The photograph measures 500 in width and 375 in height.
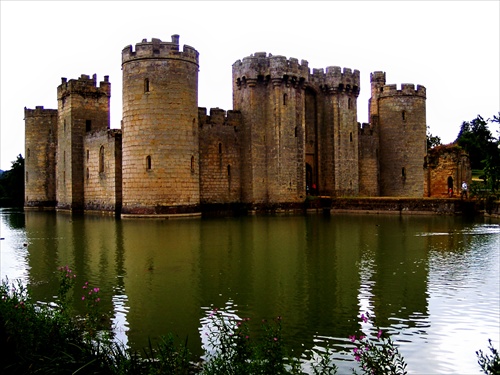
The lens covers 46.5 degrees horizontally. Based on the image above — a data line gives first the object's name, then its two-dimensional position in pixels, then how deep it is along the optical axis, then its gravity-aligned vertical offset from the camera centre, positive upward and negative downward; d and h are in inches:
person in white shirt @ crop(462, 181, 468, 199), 1107.3 -0.9
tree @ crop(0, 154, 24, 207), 2044.8 +33.6
